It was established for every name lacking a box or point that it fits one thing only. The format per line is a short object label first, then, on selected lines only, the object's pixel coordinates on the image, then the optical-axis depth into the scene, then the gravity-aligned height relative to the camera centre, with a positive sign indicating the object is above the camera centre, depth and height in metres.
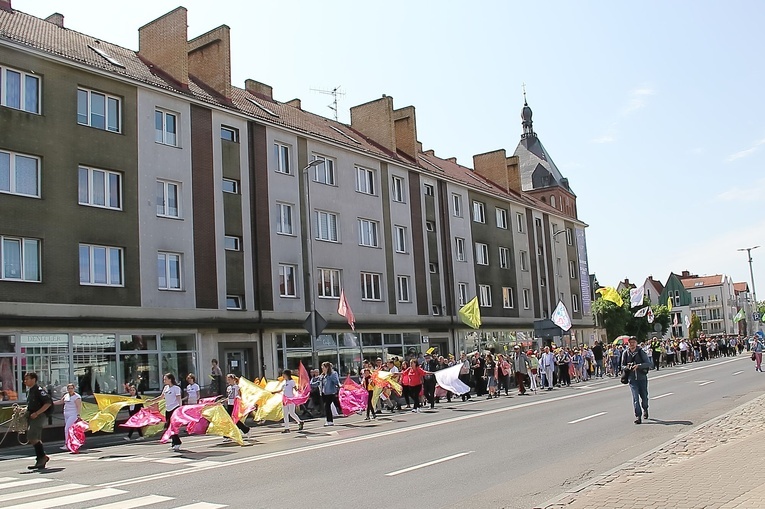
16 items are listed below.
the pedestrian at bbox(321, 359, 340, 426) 20.72 -0.90
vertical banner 60.84 +5.26
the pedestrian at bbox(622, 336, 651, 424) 15.88 -0.76
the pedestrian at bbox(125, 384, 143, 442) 20.23 -1.12
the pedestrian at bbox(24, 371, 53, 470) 13.91 -0.67
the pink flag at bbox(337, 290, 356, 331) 29.55 +1.63
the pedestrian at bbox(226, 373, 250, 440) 20.17 -0.83
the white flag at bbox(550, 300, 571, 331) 40.53 +1.09
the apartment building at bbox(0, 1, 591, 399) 23.33 +5.35
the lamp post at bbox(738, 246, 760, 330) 68.94 +6.09
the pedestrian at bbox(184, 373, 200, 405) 19.78 -0.71
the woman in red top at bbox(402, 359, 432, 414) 25.12 -1.00
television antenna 47.56 +15.44
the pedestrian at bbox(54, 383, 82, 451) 17.27 -0.81
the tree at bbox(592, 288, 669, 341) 78.81 +1.57
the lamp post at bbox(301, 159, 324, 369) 27.00 +4.06
